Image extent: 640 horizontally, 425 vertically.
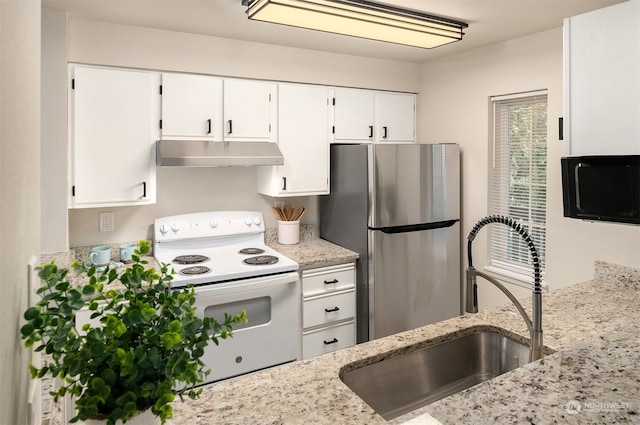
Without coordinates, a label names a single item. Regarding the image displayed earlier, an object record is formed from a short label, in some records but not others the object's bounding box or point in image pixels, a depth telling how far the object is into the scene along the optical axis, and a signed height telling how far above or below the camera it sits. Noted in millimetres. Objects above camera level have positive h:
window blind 3115 +275
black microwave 1388 +80
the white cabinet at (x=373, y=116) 3521 +822
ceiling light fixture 2209 +1092
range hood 2705 +390
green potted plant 612 -209
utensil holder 3441 -164
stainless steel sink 1479 -606
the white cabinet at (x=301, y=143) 3260 +538
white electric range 2611 -472
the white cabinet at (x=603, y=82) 1457 +467
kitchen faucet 1481 -318
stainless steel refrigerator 3111 -132
